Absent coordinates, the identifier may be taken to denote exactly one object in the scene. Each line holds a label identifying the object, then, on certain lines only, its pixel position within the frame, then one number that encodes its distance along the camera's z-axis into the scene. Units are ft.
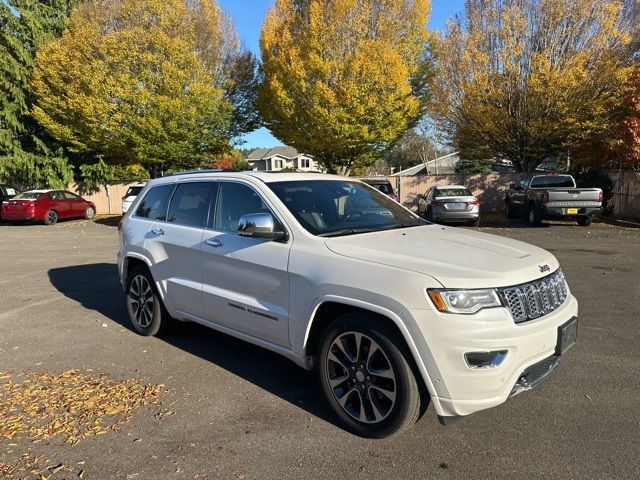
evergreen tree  78.95
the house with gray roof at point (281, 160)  263.70
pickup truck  49.93
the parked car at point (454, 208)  53.98
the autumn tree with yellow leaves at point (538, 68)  61.36
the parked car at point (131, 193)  62.74
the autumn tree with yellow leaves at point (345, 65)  67.31
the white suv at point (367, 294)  9.42
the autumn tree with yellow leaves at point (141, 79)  72.02
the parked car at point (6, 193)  70.31
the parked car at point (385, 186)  53.83
